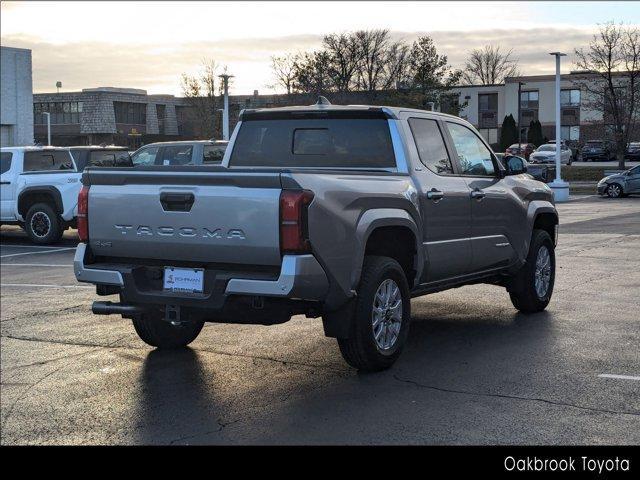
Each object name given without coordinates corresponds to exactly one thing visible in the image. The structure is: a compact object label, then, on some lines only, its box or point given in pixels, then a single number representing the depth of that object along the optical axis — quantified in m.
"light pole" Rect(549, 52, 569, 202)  31.41
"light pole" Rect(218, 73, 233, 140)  35.22
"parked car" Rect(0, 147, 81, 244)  18.22
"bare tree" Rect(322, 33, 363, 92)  61.25
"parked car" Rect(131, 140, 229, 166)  18.48
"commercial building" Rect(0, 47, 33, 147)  40.47
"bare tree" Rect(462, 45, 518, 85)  97.94
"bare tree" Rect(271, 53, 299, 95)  60.66
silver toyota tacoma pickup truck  6.17
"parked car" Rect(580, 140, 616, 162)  69.19
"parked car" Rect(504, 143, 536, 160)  53.42
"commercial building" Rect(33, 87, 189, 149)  81.25
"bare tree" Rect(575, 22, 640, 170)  47.09
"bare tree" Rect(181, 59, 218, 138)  62.81
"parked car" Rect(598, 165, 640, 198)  33.62
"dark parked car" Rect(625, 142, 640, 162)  66.31
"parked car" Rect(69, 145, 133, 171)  18.88
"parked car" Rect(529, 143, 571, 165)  57.66
